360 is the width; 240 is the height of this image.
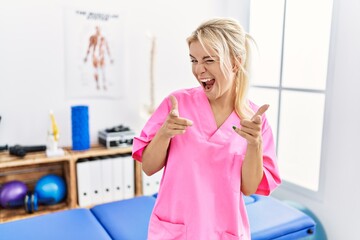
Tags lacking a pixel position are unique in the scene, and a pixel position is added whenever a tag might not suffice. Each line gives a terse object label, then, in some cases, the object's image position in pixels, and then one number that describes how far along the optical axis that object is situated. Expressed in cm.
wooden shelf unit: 208
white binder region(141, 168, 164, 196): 253
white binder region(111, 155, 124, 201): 238
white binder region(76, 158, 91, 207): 225
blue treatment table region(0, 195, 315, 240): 150
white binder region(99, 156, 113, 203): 234
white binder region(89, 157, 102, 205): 230
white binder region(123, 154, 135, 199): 242
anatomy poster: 241
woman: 93
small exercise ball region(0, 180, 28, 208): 208
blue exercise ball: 216
